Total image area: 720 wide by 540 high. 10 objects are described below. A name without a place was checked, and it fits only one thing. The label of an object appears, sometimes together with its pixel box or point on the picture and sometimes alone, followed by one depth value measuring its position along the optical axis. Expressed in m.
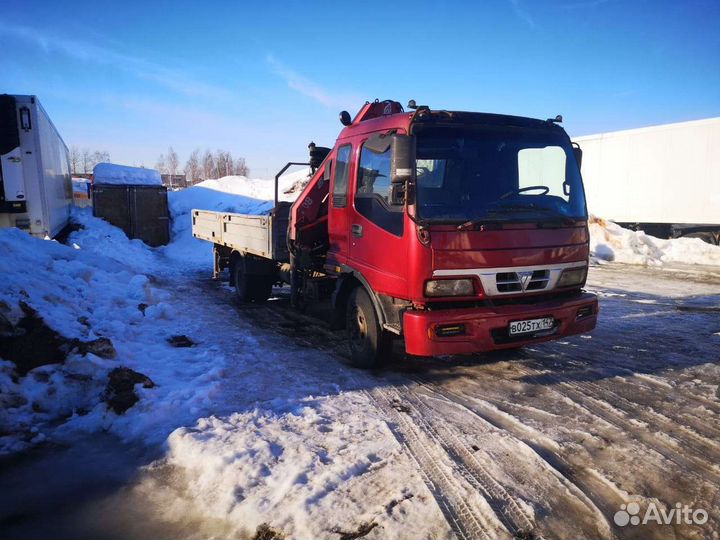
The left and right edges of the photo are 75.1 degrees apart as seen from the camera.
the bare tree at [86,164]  70.69
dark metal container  17.57
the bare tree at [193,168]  76.94
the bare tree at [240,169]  73.14
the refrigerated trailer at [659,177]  15.00
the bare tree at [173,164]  79.00
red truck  4.44
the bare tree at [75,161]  67.88
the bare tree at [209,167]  73.94
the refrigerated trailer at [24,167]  10.78
